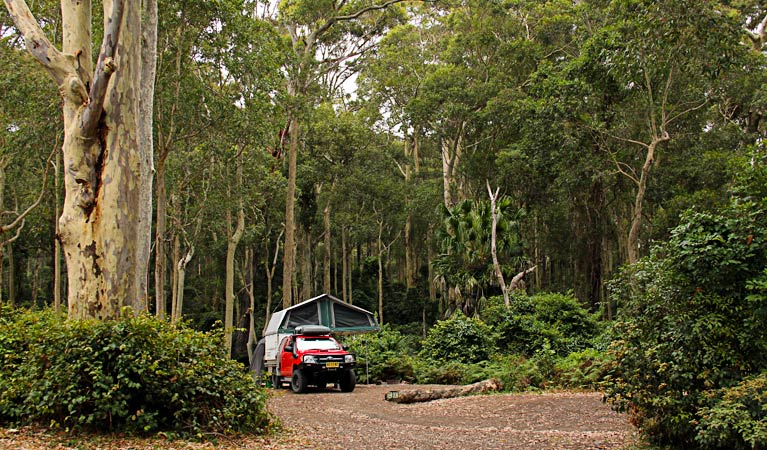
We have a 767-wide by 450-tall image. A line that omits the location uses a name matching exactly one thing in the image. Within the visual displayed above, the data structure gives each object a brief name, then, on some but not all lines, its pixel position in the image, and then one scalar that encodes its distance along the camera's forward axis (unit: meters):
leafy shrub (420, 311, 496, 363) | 20.78
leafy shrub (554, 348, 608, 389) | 14.56
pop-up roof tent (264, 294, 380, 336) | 21.06
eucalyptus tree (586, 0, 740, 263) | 16.73
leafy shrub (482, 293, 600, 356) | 20.69
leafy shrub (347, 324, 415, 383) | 20.67
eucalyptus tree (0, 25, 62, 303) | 20.61
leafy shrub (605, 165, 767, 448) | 5.94
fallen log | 13.39
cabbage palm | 28.86
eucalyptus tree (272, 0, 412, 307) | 26.44
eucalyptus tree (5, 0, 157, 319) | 7.93
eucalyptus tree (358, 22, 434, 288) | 34.69
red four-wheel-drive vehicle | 16.20
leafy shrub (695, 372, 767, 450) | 5.38
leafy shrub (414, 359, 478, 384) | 18.67
